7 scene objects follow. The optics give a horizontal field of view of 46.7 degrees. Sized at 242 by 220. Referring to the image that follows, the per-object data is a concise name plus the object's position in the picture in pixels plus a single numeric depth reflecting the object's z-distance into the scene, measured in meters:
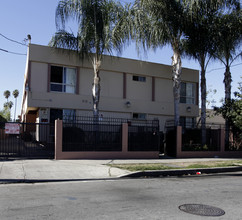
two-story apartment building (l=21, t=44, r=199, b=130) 18.44
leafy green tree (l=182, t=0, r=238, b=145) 17.00
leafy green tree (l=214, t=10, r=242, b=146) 17.97
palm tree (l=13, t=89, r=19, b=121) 82.44
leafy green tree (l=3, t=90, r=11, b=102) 86.22
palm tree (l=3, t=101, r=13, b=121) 91.62
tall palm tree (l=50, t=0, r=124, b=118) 16.34
